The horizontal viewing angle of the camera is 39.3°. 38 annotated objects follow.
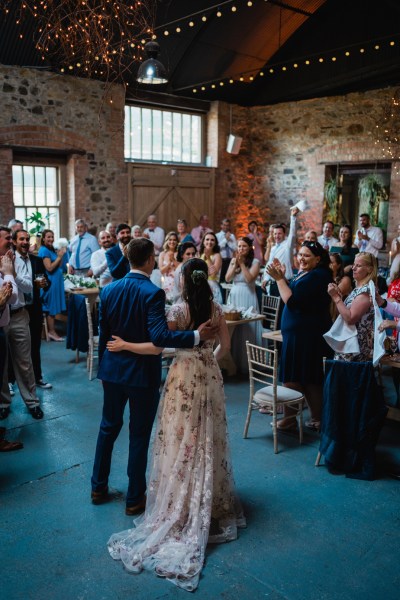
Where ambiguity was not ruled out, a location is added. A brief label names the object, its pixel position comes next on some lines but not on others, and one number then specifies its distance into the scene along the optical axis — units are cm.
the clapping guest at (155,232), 1130
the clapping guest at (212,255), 714
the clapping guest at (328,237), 1051
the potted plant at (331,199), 1251
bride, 325
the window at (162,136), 1214
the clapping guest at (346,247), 941
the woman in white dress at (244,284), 676
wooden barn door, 1206
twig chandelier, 397
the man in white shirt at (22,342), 511
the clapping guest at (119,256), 658
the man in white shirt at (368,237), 1050
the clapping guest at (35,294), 543
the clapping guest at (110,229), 905
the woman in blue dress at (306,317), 469
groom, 334
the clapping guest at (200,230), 1220
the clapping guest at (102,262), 732
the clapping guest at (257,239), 1240
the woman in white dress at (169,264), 712
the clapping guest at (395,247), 765
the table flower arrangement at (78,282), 800
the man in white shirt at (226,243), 1150
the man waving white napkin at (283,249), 771
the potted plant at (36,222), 1025
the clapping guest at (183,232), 1102
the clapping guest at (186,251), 640
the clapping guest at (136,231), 899
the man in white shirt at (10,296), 465
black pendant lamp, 753
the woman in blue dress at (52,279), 784
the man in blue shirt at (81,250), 920
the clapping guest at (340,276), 616
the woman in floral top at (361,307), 439
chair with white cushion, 464
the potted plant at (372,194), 1215
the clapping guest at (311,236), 845
